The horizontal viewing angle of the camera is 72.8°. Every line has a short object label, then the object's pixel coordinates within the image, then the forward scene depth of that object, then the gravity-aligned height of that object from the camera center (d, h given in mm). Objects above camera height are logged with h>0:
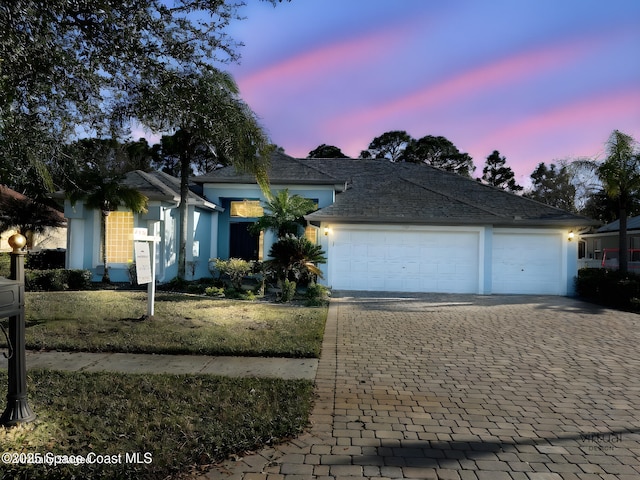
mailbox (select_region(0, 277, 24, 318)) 3599 -490
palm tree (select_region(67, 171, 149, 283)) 13602 +1481
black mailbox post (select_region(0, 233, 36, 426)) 3830 -987
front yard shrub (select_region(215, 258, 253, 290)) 13992 -816
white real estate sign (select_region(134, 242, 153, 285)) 8938 -425
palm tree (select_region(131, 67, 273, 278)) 6836 +2159
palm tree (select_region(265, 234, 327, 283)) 12656 -357
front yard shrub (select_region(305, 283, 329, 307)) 12031 -1474
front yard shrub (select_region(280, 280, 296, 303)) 12389 -1330
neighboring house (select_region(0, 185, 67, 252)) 24538 +162
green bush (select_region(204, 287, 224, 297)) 13094 -1471
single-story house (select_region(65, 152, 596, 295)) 14953 +76
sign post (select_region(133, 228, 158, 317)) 8992 -407
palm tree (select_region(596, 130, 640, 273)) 14719 +2611
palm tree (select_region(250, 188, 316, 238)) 14742 +1048
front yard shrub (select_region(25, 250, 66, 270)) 16172 -731
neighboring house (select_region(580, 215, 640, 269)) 26358 +438
